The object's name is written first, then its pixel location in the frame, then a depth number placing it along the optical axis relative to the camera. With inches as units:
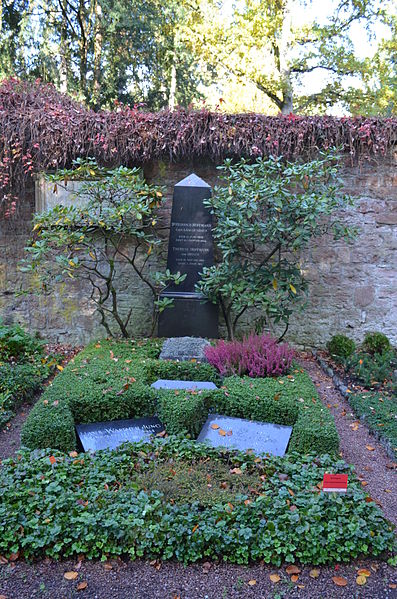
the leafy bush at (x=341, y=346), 232.7
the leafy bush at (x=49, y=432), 129.7
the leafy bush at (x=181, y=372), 175.9
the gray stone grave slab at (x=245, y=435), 130.8
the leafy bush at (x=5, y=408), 157.6
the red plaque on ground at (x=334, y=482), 91.6
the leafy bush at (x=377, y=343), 240.7
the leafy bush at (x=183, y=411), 137.1
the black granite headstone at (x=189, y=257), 226.8
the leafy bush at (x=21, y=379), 177.2
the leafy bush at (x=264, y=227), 207.3
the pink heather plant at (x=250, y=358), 177.8
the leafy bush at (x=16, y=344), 211.8
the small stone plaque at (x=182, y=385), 162.4
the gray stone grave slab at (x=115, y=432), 131.6
